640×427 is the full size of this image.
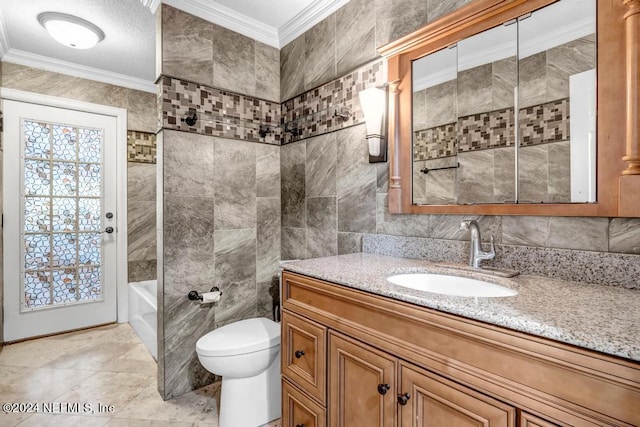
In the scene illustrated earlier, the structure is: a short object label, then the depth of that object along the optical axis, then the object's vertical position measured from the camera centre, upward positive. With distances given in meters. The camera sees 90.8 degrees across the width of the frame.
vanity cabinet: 0.64 -0.42
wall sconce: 1.67 +0.50
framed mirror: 1.04 +0.41
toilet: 1.62 -0.85
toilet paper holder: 2.02 -0.54
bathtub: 2.52 -0.87
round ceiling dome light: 2.17 +1.28
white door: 2.73 -0.07
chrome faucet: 1.27 -0.15
